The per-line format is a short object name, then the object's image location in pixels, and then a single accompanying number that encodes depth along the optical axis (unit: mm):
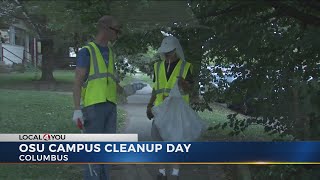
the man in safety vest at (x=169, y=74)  7078
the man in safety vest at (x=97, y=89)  6809
